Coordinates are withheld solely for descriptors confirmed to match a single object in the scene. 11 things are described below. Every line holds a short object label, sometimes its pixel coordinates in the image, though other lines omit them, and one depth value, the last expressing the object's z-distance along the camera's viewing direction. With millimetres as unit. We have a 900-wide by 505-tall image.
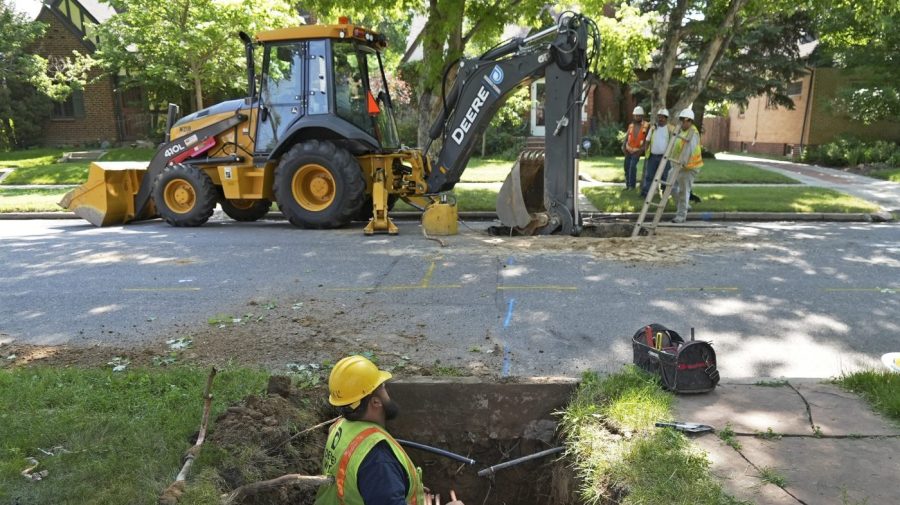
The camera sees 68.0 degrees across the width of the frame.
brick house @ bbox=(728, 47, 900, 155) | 26541
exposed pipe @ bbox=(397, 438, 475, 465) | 3674
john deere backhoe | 9828
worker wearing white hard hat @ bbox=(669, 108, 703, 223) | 11219
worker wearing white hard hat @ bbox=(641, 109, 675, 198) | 12870
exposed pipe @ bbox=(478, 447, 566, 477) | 3682
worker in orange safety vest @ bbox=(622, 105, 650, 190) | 14148
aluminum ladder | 9953
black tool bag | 4203
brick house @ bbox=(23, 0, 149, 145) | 27172
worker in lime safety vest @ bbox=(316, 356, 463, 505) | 2726
